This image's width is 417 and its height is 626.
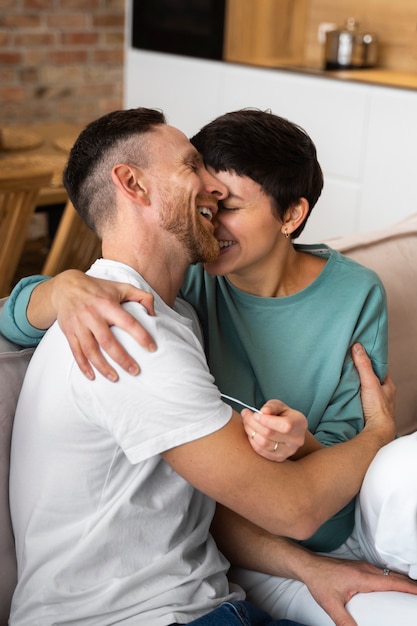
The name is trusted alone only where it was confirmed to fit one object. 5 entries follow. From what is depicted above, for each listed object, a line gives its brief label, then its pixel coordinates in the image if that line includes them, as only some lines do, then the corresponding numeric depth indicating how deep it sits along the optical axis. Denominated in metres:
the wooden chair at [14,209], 2.57
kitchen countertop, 3.75
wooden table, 2.97
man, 1.21
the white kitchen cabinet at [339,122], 3.73
